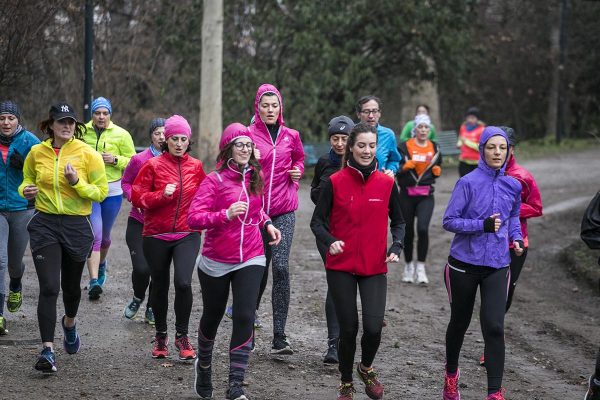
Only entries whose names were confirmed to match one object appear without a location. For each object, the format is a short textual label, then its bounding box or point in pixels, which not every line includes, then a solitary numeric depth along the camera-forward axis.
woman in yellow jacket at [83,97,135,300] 17.65
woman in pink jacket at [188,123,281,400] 12.03
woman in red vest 12.09
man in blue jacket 15.10
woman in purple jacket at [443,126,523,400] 12.21
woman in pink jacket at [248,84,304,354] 14.35
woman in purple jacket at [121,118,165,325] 15.77
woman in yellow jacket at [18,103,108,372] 13.29
